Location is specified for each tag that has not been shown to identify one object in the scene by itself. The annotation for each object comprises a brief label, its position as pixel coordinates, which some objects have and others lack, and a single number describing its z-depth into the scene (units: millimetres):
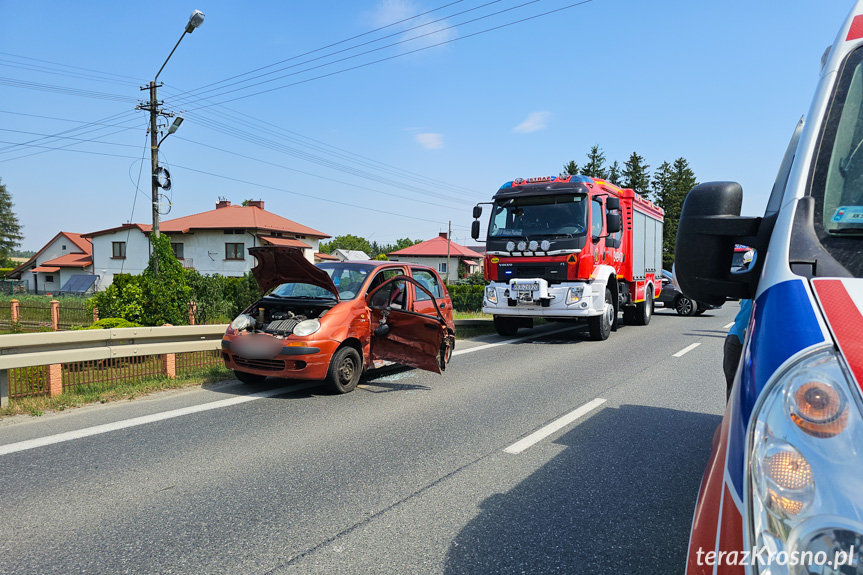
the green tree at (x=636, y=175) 79125
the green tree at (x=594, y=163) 73750
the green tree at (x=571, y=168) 73838
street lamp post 21495
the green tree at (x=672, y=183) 82312
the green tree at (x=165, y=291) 13984
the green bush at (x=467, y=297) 33750
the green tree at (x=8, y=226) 94000
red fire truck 12234
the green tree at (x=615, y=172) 79375
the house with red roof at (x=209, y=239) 48500
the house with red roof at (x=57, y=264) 62712
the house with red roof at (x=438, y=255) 79188
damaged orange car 6938
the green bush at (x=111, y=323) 10839
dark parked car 22506
